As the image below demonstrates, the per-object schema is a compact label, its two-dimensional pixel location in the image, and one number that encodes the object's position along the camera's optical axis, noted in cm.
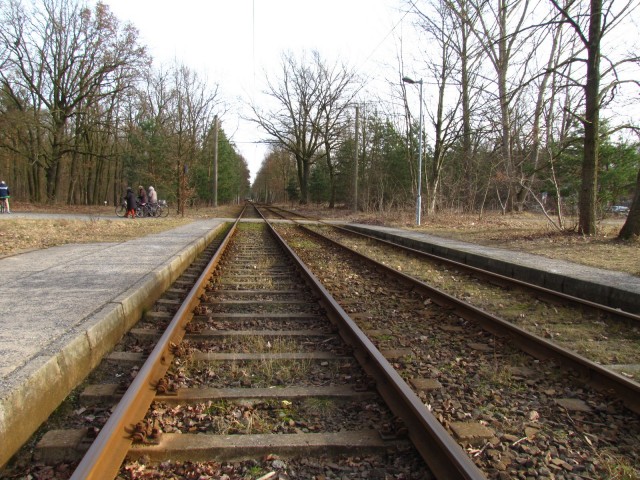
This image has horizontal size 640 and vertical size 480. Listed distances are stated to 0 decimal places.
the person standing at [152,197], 2334
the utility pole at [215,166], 3529
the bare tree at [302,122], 4375
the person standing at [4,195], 2205
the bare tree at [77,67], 3222
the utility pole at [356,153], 2908
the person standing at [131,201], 2095
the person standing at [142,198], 2272
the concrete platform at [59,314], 266
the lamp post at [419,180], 2017
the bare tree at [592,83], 1176
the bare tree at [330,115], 4250
